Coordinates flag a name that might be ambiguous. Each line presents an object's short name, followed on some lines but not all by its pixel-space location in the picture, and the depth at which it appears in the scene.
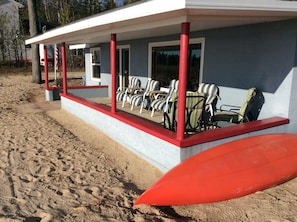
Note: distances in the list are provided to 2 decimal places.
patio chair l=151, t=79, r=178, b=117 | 6.20
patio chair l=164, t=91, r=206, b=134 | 4.25
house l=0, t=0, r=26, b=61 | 23.11
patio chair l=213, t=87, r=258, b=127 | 4.65
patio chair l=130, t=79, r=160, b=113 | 7.40
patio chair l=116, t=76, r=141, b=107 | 8.33
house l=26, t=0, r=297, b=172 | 3.43
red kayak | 3.00
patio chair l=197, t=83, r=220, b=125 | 5.38
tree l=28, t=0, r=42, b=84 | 14.24
